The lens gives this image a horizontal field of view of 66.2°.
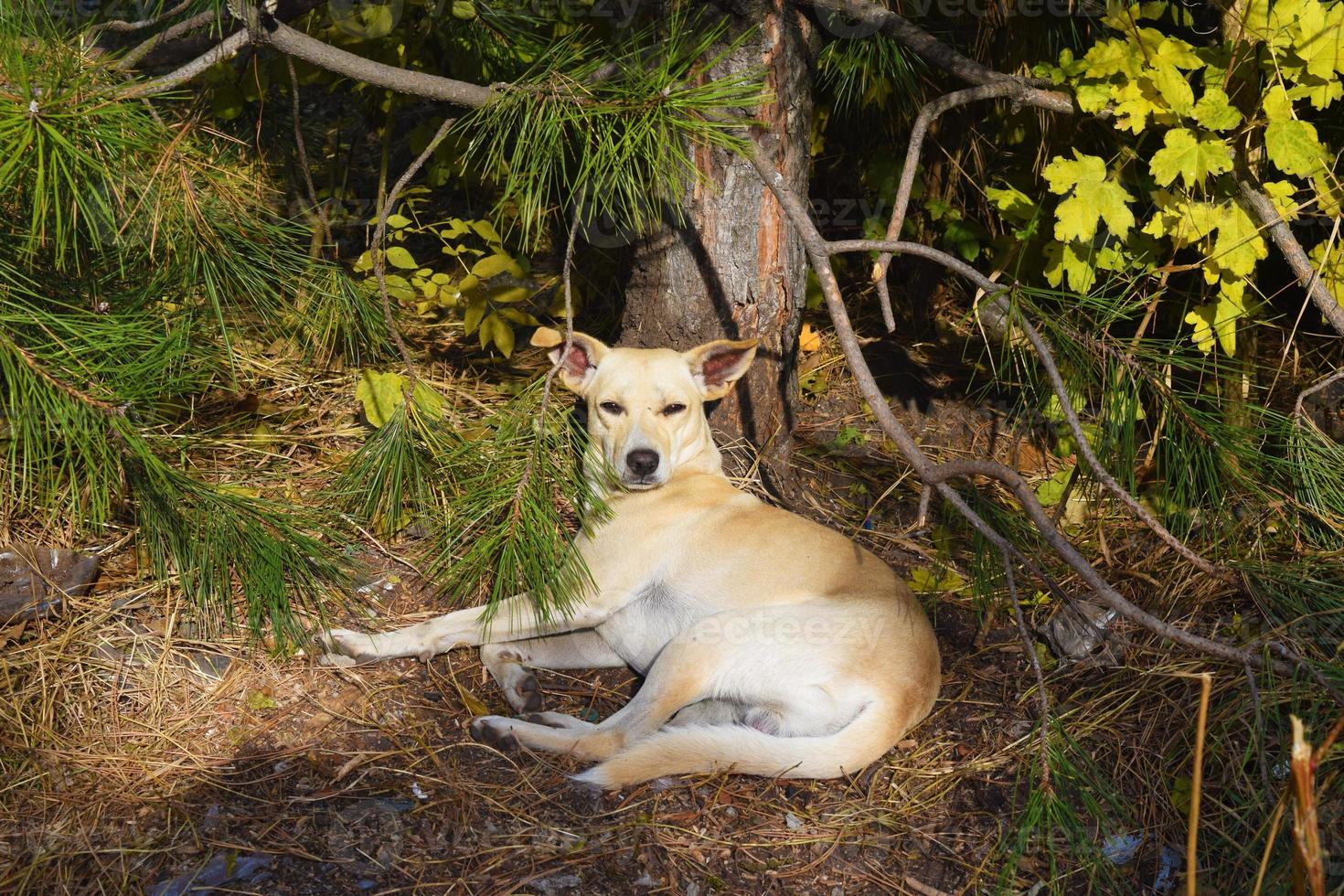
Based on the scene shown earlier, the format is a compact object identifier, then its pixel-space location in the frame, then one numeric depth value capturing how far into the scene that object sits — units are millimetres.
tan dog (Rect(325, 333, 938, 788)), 2711
